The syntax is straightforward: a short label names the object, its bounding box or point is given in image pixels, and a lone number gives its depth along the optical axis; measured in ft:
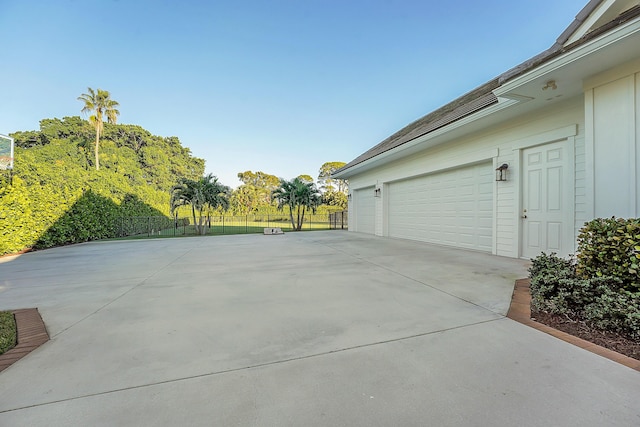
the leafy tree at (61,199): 25.62
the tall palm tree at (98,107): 73.36
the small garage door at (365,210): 42.55
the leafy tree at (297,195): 55.31
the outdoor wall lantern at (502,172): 20.81
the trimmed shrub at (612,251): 7.91
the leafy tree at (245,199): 107.24
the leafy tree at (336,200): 104.63
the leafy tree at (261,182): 127.21
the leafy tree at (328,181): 122.52
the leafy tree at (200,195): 47.65
